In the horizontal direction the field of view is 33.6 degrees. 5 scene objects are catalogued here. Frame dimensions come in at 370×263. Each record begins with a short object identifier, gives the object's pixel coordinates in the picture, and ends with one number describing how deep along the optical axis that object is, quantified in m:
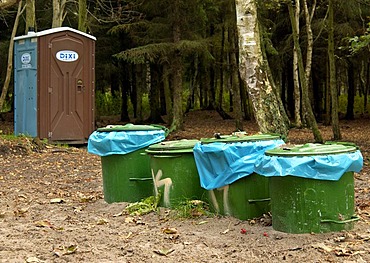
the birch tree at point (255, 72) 9.64
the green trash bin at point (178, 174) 6.32
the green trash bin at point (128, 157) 7.02
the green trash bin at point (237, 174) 5.68
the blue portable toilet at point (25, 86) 14.29
